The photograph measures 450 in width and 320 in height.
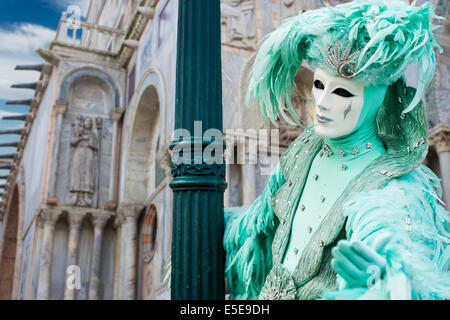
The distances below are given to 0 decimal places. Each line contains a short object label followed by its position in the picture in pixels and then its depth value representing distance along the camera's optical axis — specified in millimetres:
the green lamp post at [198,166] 2188
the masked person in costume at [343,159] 1851
